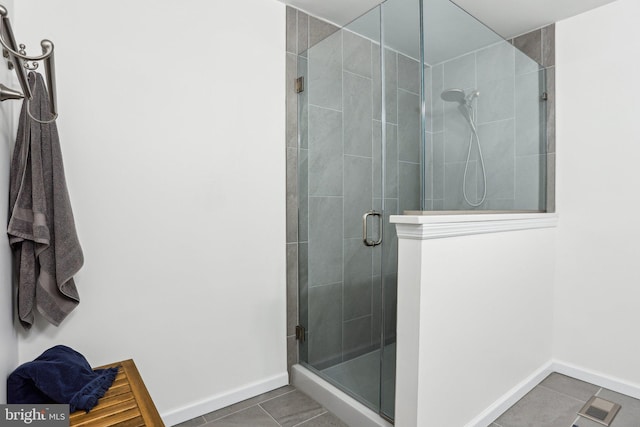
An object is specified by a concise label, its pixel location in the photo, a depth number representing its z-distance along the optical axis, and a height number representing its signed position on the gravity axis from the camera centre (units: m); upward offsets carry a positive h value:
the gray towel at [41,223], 1.33 -0.07
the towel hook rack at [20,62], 0.79 +0.34
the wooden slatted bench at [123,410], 1.14 -0.69
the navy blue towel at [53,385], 1.18 -0.61
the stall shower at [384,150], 1.57 +0.27
